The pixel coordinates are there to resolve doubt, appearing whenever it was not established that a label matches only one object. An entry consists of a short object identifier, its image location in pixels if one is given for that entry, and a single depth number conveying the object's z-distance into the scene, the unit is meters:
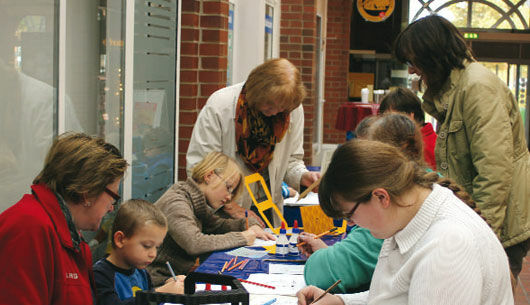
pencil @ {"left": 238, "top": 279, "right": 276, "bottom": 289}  2.85
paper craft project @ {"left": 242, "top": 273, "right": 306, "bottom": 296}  2.80
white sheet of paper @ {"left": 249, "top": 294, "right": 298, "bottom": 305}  2.64
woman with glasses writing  1.69
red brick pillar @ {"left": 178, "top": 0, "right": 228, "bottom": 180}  5.34
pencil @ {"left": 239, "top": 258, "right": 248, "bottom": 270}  3.19
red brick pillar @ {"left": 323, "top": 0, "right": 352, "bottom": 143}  15.45
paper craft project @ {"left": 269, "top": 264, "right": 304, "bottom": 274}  3.15
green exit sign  18.47
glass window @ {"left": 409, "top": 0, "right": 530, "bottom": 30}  18.67
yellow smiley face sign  16.38
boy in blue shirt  2.71
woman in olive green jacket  3.03
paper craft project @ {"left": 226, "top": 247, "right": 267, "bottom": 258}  3.47
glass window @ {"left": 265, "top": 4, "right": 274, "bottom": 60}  8.41
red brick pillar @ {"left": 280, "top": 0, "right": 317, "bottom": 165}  9.91
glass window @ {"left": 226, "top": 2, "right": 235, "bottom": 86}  6.57
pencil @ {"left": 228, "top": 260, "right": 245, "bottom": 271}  3.15
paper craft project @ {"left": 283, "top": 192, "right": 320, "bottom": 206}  5.12
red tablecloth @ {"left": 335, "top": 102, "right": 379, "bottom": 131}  12.70
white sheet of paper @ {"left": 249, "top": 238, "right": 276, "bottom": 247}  3.72
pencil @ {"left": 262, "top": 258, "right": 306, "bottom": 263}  3.36
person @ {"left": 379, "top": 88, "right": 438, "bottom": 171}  4.82
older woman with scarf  3.98
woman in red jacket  1.94
